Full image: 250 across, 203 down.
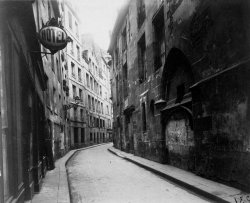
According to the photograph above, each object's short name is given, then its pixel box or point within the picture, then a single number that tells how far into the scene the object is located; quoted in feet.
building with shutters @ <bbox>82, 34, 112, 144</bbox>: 95.42
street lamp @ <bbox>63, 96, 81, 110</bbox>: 58.67
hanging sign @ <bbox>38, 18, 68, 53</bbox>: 16.97
